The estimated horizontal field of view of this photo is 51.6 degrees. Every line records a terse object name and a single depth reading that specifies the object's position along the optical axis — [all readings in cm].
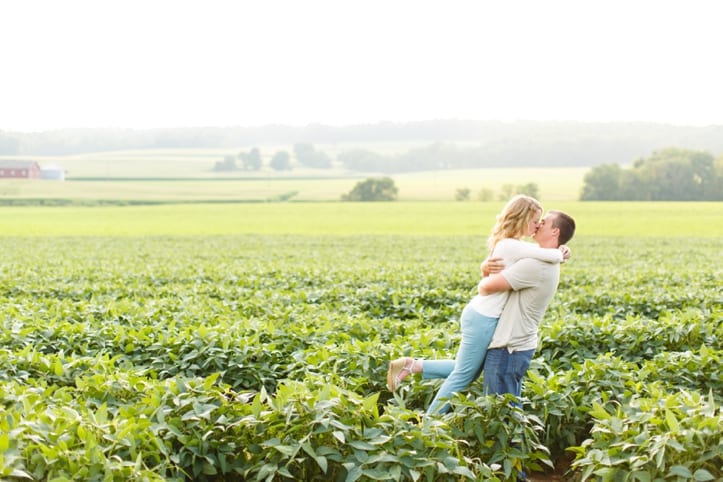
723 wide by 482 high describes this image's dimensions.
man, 578
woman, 584
